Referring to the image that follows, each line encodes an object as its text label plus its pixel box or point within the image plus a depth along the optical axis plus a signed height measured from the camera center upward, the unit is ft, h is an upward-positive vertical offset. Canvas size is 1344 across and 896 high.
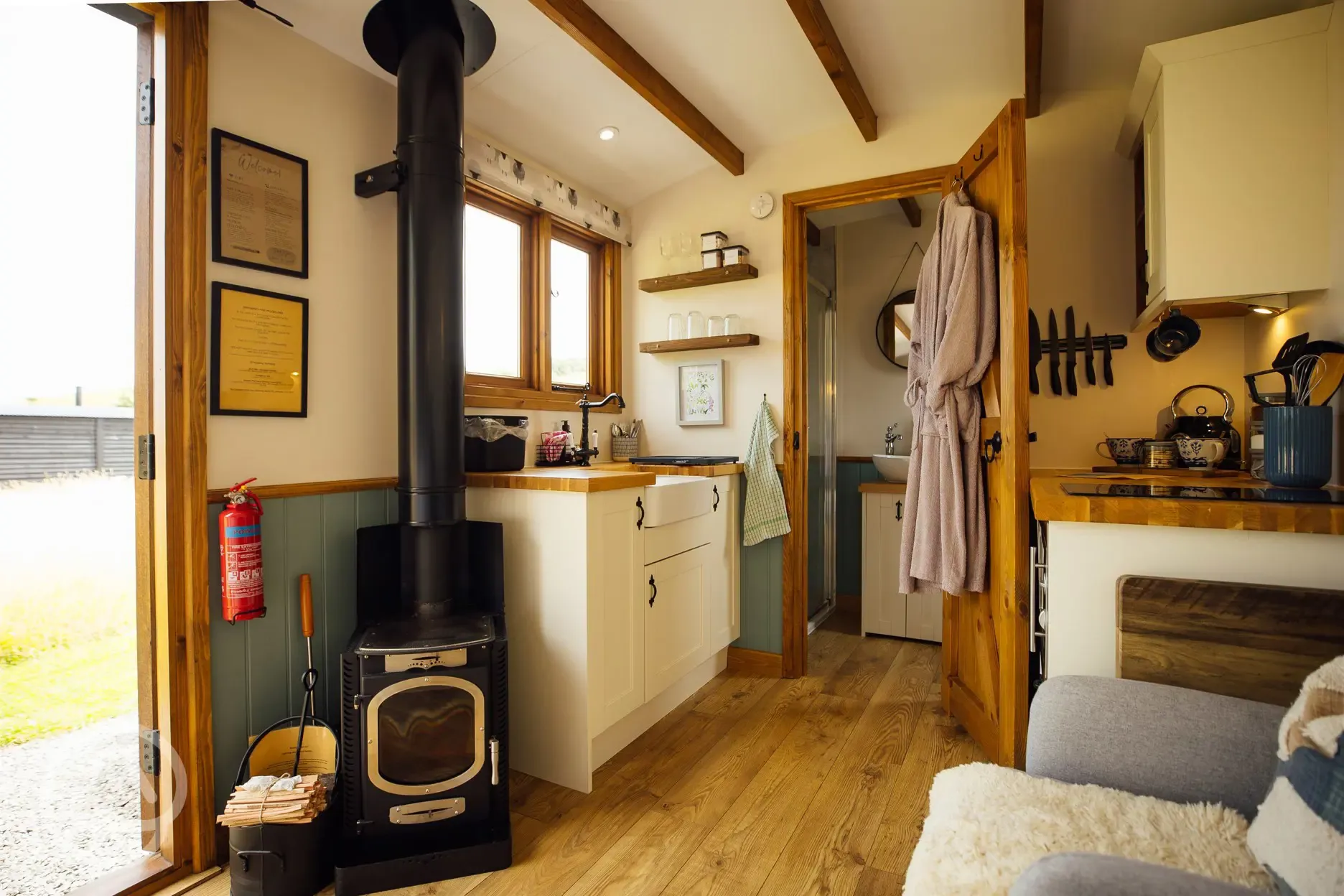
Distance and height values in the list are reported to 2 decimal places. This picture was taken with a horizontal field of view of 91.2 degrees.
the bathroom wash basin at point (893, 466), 11.25 -0.30
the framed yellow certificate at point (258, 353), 5.67 +0.90
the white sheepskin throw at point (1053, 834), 2.92 -1.84
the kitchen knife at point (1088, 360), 8.21 +1.09
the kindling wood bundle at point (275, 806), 4.99 -2.72
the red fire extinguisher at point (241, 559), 5.34 -0.86
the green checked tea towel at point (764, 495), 9.67 -0.67
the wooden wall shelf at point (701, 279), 9.85 +2.65
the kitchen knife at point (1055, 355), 8.37 +1.18
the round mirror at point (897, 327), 12.89 +2.41
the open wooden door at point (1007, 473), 6.23 -0.25
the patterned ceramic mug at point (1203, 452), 6.98 -0.06
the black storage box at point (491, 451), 7.17 +0.01
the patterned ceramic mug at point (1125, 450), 7.75 -0.04
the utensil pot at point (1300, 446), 4.62 +0.00
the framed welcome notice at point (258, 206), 5.67 +2.22
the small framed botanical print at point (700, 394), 10.31 +0.88
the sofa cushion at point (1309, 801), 2.45 -1.42
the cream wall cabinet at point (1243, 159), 5.87 +2.65
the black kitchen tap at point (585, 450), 9.27 +0.01
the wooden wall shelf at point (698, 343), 9.83 +1.64
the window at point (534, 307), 8.68 +2.13
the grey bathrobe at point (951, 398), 7.01 +0.58
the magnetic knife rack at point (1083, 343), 8.18 +1.31
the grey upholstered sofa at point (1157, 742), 3.42 -1.61
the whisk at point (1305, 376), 4.97 +0.54
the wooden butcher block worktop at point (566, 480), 6.48 -0.30
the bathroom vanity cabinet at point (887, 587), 11.46 -2.46
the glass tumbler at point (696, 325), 10.48 +1.99
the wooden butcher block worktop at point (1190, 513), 3.90 -0.42
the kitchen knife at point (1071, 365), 8.29 +1.04
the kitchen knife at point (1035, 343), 8.44 +1.34
